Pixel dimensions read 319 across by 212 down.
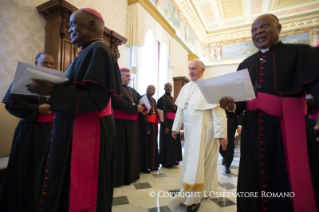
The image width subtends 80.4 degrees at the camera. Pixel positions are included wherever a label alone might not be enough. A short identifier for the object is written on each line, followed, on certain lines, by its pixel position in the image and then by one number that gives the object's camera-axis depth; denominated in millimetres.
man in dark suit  4035
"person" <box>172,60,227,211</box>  2244
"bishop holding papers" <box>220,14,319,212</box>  1187
